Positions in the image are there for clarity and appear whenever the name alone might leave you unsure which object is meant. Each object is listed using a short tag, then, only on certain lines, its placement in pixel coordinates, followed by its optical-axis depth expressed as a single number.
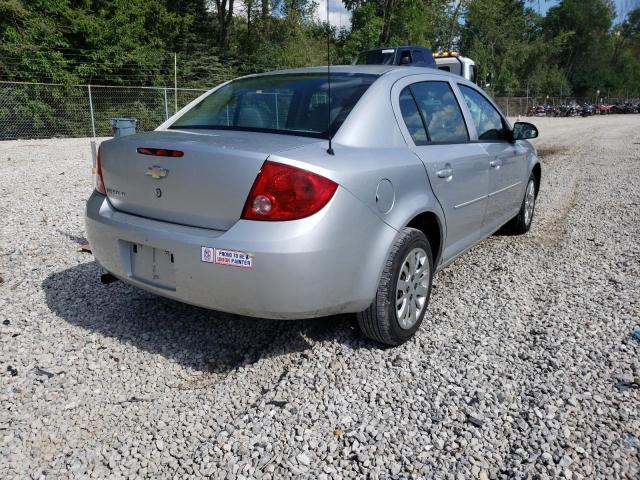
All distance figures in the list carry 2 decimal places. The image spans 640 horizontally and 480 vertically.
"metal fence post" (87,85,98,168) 18.05
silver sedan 2.50
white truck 15.06
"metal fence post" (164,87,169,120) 19.70
